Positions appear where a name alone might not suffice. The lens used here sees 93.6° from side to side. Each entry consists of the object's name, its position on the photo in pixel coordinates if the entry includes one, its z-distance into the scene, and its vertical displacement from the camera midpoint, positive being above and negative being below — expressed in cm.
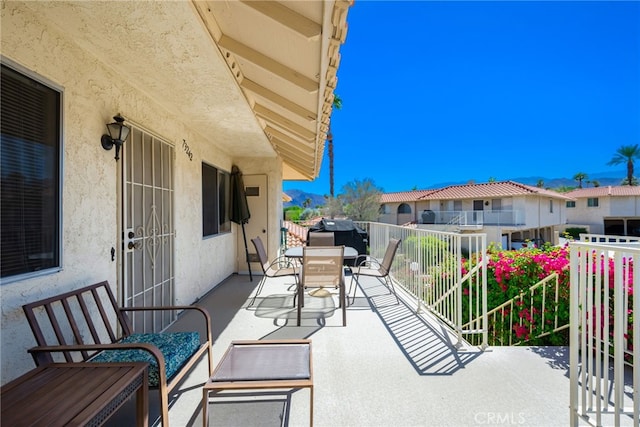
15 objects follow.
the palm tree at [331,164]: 2009 +374
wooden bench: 164 -84
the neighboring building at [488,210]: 2161 +14
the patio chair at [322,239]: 606 -54
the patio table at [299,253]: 447 -64
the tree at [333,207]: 1972 +33
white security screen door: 291 -16
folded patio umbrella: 626 +25
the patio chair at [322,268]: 375 -70
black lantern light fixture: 255 +69
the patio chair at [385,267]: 434 -83
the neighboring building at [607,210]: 2820 +6
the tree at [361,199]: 1891 +85
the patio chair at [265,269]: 444 -85
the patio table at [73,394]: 123 -83
